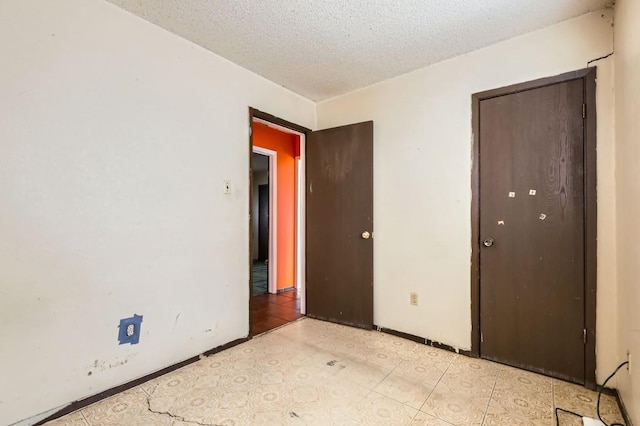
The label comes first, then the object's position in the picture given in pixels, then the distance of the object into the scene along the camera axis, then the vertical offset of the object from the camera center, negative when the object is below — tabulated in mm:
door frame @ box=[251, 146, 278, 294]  4289 -153
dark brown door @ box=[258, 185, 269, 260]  7441 -239
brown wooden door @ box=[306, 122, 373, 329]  2875 -122
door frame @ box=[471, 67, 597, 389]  1851 -22
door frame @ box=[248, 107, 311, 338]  2623 +456
